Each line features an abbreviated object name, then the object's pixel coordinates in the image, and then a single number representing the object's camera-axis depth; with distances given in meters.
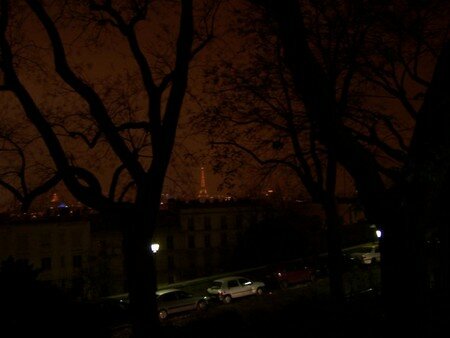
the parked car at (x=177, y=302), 27.75
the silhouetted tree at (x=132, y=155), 10.82
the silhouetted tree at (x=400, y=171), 6.83
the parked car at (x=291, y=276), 37.03
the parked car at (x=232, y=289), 32.25
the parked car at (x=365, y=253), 42.11
